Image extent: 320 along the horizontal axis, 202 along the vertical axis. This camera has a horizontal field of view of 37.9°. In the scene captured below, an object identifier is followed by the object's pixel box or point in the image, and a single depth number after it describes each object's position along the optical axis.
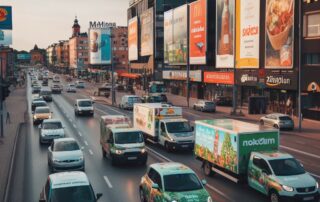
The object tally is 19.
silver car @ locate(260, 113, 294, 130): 41.59
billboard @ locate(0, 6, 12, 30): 37.05
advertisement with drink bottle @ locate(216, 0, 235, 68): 68.12
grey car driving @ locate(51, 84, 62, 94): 100.06
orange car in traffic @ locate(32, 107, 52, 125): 45.09
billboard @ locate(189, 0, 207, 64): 80.25
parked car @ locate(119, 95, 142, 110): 62.34
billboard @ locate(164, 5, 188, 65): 89.00
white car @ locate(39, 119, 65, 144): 32.69
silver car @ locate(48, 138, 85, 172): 23.11
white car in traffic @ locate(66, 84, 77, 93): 104.04
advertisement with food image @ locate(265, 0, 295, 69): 52.62
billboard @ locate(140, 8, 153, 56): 120.00
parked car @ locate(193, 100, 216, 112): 59.56
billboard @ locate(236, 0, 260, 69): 59.97
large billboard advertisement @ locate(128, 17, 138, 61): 136.00
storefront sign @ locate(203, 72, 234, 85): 67.84
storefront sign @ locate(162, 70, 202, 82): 81.96
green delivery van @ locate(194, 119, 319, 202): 17.12
